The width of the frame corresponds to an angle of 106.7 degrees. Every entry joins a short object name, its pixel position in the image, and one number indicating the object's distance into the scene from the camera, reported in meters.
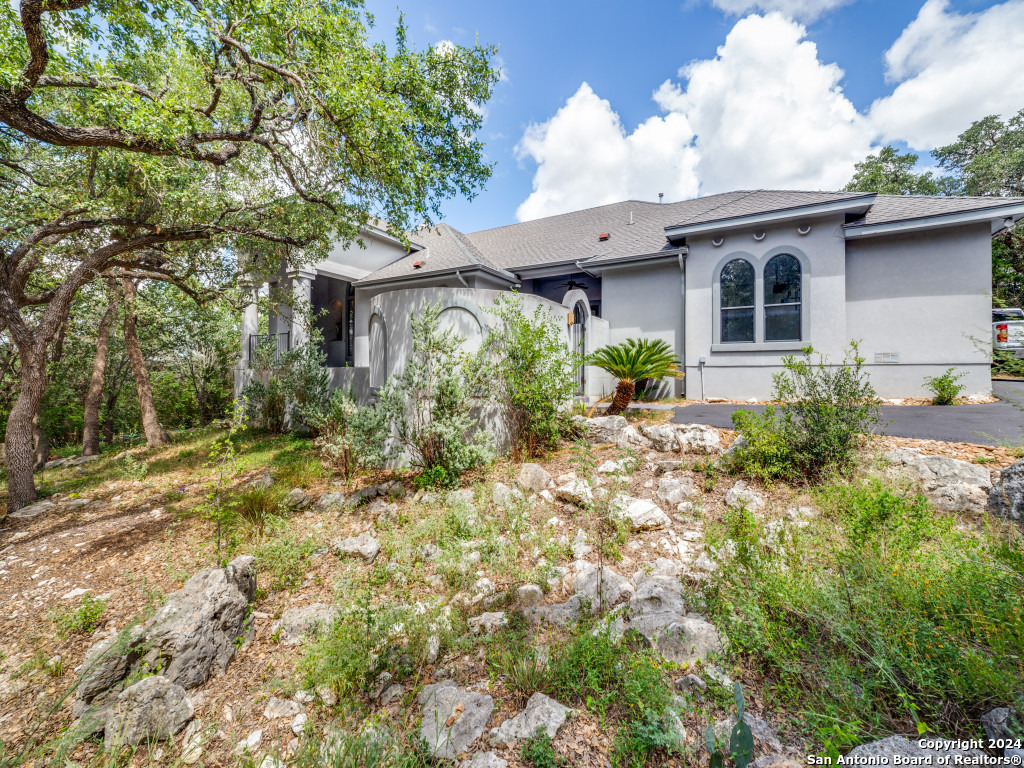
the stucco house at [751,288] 7.73
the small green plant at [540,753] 1.85
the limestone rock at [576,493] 4.38
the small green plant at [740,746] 1.43
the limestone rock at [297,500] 5.17
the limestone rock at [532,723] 2.00
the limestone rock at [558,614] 2.80
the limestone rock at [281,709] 2.36
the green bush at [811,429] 4.27
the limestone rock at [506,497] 4.57
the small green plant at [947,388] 7.41
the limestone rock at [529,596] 3.05
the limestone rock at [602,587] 2.98
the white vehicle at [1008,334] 6.90
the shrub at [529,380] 5.65
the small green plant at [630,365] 8.12
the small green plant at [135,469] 7.15
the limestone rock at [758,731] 1.82
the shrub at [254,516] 4.27
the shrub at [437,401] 5.16
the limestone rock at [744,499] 3.95
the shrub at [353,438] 5.44
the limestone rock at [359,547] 3.93
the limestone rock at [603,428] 6.12
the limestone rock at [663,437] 5.64
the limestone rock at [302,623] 2.95
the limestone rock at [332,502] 5.08
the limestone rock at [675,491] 4.39
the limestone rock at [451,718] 2.01
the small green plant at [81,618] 3.00
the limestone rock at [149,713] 2.12
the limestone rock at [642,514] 3.96
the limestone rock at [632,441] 5.85
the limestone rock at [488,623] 2.78
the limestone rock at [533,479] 4.91
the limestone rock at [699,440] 5.36
